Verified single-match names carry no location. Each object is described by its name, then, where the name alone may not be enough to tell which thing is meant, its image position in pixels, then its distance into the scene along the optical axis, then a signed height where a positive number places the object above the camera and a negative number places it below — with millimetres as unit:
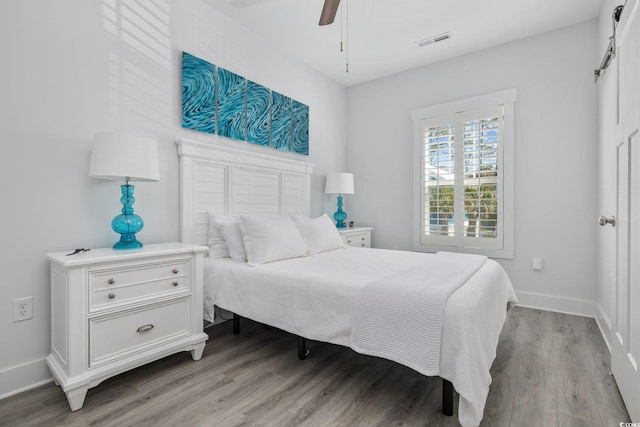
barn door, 1498 -9
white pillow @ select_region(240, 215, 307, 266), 2586 -216
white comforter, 1479 -528
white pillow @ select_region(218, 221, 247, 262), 2670 -211
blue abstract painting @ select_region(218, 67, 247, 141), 3010 +1030
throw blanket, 1550 -527
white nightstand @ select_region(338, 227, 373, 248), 3959 -278
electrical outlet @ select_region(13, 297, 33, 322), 1902 -565
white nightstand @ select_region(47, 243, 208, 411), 1705 -573
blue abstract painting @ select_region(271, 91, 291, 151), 3557 +1030
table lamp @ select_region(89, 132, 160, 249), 1938 +290
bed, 1531 -412
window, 3557 +451
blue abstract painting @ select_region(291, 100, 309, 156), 3852 +1036
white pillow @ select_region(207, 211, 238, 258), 2803 -230
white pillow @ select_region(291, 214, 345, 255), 3112 -195
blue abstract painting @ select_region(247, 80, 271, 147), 3285 +1030
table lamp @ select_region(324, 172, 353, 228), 4098 +384
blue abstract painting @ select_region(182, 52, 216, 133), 2736 +1033
